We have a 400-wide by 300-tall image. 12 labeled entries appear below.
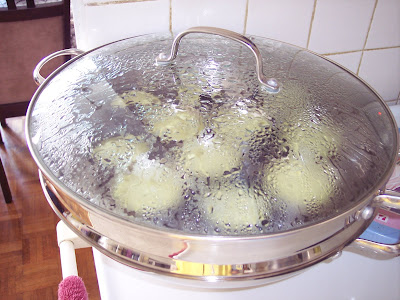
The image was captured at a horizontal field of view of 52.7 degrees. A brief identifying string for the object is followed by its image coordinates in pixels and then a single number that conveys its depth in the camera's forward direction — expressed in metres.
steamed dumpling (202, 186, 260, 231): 0.42
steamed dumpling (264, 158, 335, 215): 0.44
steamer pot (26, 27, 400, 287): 0.42
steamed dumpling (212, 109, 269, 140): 0.47
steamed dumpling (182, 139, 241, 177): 0.44
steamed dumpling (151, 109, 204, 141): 0.47
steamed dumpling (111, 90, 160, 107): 0.50
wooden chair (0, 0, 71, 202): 1.54
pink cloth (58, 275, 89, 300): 0.51
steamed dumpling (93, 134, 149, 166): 0.45
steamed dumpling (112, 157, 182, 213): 0.43
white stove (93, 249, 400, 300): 0.62
